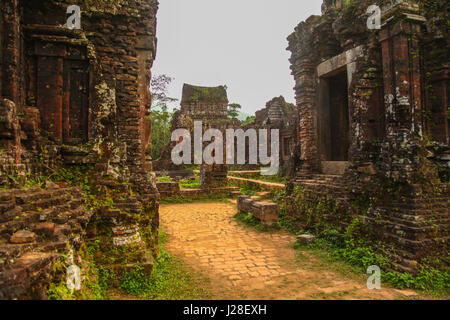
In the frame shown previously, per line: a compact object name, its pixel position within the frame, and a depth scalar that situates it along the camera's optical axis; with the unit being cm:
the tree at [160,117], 3006
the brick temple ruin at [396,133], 517
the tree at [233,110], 4216
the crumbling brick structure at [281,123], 2105
